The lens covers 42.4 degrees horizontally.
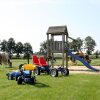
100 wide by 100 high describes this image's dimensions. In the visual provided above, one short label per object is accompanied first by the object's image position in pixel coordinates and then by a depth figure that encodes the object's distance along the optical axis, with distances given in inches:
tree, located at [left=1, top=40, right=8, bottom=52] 2388.5
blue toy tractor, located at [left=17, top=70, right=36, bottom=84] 254.3
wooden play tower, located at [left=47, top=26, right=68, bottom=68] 428.6
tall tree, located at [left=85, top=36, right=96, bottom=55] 2408.8
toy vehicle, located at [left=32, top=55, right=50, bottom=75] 353.1
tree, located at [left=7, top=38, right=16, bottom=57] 2397.1
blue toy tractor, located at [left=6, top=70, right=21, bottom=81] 289.4
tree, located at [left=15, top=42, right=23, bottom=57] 2371.4
